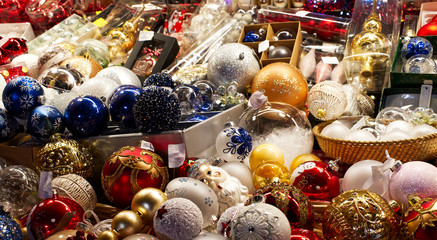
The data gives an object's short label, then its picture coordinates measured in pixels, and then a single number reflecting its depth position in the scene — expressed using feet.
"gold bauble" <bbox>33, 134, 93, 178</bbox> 5.09
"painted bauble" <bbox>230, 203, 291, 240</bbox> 3.11
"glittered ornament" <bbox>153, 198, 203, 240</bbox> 3.46
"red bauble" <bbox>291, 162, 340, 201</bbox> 4.69
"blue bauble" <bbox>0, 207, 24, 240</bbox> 3.60
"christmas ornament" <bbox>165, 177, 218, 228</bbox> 4.00
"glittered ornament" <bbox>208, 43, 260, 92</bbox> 7.14
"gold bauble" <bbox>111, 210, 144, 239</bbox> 3.65
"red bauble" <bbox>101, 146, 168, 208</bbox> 4.66
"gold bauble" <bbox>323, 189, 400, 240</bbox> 3.45
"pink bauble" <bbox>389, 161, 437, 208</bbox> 3.98
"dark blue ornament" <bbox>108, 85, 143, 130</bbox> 5.50
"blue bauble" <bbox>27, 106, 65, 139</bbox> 5.45
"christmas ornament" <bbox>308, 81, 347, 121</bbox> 6.15
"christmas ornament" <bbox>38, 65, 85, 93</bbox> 6.82
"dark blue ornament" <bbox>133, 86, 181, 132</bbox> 5.05
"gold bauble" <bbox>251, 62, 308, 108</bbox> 6.55
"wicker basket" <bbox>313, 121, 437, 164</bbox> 4.91
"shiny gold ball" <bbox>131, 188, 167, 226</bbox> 3.93
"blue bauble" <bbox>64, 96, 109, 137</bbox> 5.38
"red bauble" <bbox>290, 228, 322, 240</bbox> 3.45
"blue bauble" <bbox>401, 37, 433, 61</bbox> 6.79
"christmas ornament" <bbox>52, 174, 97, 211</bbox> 4.52
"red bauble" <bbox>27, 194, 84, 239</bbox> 3.83
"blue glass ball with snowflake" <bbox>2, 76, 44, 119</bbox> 5.78
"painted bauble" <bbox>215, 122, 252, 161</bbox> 5.28
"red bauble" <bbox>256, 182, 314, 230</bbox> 3.73
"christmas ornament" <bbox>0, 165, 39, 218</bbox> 4.83
